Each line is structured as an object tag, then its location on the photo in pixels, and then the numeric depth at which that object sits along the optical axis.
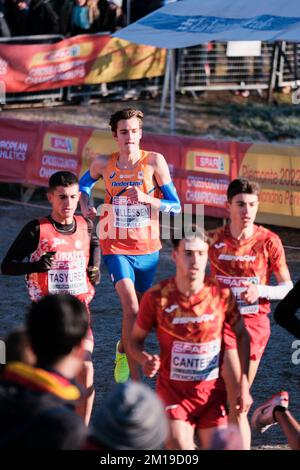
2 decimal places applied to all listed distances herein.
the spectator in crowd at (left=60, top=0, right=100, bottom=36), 20.33
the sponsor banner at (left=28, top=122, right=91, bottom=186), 15.08
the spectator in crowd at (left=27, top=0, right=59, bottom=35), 19.95
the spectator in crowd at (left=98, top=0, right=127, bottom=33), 20.48
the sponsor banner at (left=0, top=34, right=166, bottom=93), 19.55
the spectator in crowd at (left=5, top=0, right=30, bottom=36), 19.86
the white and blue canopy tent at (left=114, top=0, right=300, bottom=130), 15.70
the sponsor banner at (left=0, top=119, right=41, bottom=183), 15.62
